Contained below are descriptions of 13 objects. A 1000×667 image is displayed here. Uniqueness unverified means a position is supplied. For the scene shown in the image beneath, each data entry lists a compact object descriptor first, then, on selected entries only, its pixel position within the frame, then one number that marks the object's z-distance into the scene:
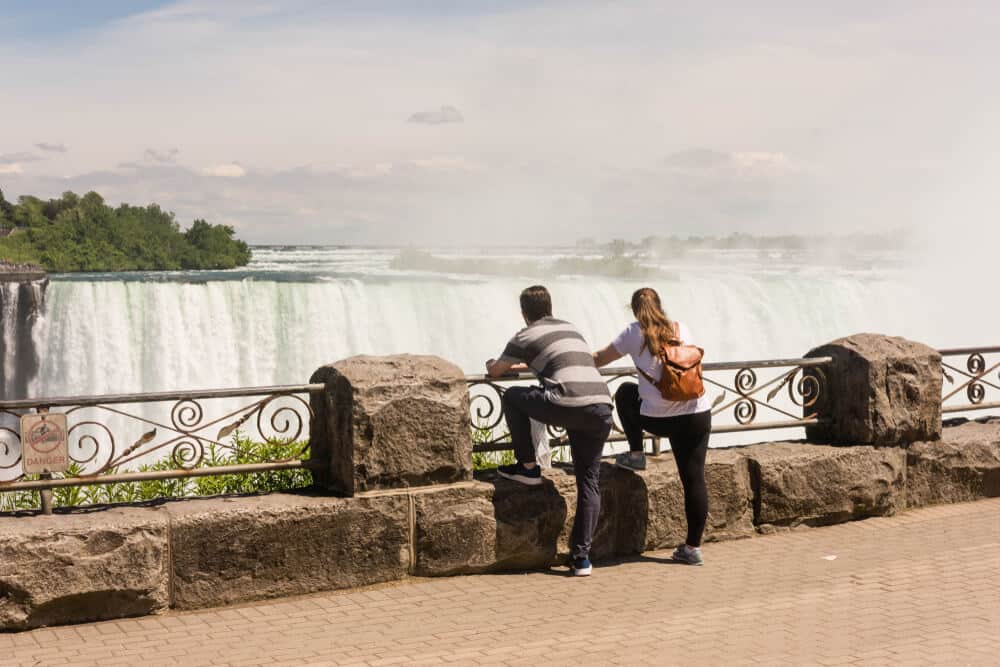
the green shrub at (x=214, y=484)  7.12
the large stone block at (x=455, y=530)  6.45
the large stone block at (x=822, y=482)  7.61
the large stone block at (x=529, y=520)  6.64
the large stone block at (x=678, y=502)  7.10
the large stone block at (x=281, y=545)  5.92
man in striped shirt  6.32
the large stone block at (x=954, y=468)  8.30
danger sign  5.96
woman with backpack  6.56
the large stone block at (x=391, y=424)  6.28
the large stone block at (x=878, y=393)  7.98
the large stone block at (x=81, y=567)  5.52
